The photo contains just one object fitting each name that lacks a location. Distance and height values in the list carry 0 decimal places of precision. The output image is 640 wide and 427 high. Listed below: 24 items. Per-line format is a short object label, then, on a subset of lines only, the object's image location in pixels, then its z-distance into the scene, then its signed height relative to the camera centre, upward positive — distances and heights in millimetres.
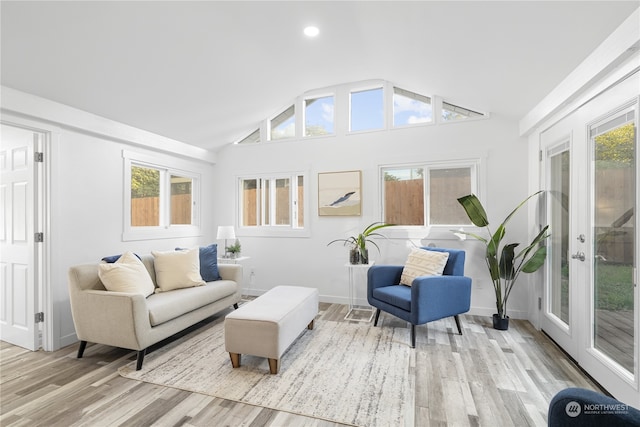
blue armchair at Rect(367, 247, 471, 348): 2883 -829
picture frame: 4297 +291
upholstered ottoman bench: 2373 -941
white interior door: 2887 -230
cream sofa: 2463 -860
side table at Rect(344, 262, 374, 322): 3709 -1290
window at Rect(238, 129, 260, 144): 4980 +1246
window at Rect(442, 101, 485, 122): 3863 +1295
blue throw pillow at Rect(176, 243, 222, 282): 3699 -624
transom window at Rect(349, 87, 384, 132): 4285 +1484
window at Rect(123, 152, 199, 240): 3762 +195
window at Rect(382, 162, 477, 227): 3949 +281
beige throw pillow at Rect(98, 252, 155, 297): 2660 -563
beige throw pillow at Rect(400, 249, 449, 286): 3285 -571
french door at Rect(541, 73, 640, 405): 1924 -193
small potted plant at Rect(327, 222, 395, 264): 3766 -438
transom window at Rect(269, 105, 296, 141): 4750 +1404
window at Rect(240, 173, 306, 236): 4730 +195
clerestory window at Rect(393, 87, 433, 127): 4074 +1432
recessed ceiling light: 2796 +1710
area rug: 1988 -1277
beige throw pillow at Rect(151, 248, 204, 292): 3264 -622
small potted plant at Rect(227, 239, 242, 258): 4457 -534
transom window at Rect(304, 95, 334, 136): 4559 +1485
